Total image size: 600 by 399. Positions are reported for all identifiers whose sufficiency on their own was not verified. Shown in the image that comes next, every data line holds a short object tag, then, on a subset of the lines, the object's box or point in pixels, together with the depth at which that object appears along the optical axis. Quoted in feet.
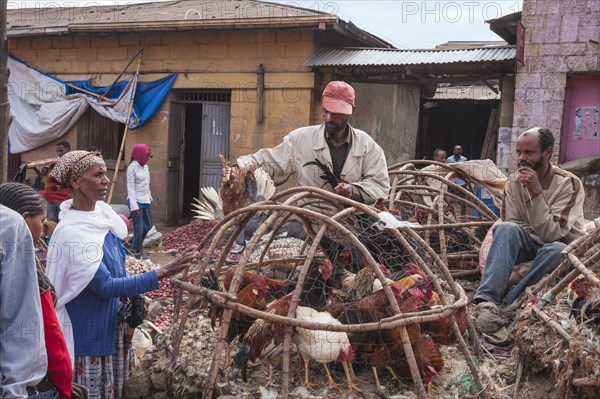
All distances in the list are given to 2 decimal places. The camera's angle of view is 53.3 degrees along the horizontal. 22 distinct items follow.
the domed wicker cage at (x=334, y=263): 10.64
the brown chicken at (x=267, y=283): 12.49
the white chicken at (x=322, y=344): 11.16
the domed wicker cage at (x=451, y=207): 19.34
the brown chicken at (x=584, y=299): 11.31
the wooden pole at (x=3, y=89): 11.80
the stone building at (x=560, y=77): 29.94
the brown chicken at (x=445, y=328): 12.46
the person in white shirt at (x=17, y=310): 6.73
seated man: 15.24
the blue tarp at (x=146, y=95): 38.81
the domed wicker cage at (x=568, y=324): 10.18
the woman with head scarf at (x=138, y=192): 29.60
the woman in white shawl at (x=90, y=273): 10.01
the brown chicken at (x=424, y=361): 11.46
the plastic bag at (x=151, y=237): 32.86
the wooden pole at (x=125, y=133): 38.32
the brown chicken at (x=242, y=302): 12.14
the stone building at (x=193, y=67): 35.40
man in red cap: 14.84
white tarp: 40.93
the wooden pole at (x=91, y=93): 39.86
